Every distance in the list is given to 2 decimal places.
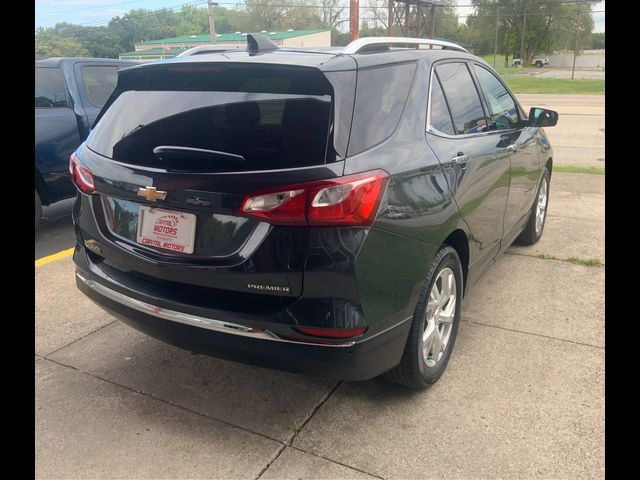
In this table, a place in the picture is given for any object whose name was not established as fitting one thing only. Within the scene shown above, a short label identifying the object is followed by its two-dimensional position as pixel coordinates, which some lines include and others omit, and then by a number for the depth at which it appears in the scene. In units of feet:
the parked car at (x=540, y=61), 238.48
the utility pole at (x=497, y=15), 236.84
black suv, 7.27
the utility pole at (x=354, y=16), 100.17
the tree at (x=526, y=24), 240.32
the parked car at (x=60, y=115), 18.33
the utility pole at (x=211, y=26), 124.53
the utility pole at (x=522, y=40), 227.57
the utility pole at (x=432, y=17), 139.54
